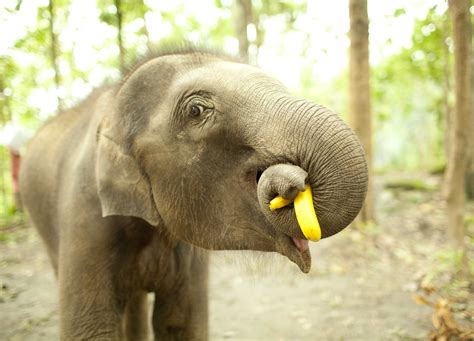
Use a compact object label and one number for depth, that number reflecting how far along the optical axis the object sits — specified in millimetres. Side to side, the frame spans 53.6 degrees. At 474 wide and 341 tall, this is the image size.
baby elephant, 1951
